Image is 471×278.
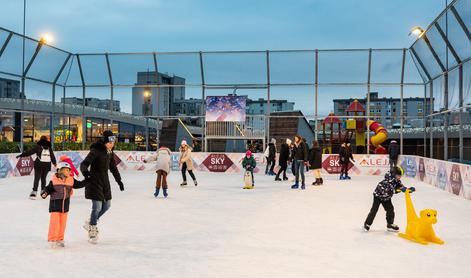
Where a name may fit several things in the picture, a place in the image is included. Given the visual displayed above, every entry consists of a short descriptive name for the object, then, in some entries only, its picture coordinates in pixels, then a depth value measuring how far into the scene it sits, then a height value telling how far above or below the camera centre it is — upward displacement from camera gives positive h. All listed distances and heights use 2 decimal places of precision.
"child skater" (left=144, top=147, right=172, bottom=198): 12.04 -0.56
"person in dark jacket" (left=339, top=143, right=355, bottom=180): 18.17 -0.45
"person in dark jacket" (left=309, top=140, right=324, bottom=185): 15.61 -0.43
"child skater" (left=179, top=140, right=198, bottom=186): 14.64 -0.46
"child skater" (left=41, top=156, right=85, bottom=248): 6.43 -0.81
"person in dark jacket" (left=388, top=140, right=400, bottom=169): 19.64 -0.28
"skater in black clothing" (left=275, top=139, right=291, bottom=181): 18.03 -0.48
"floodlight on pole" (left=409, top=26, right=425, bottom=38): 18.53 +4.54
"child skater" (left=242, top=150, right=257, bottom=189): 15.05 -0.60
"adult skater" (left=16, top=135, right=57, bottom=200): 11.81 -0.47
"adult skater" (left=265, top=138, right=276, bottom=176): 20.39 -0.55
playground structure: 22.88 +0.78
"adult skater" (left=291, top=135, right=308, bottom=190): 14.70 -0.38
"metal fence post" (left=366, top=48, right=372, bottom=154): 21.55 +2.36
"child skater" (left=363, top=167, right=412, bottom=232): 7.67 -0.79
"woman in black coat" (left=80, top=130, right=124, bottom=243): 6.73 -0.59
